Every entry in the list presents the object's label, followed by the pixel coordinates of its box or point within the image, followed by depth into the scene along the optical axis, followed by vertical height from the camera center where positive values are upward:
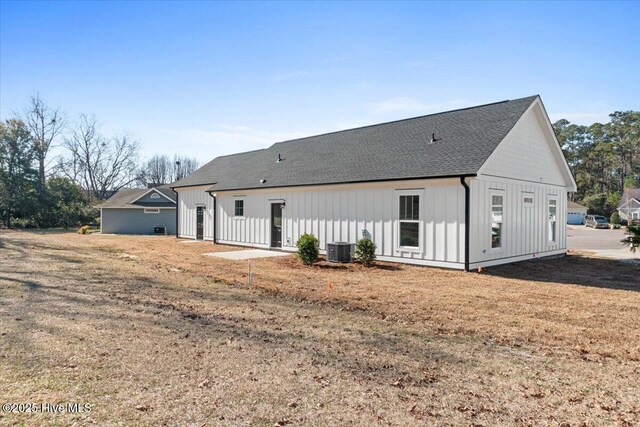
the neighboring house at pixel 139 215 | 31.48 +0.04
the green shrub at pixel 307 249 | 13.47 -1.07
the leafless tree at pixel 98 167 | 50.16 +6.27
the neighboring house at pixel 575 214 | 52.84 +0.76
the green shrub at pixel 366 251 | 13.30 -1.11
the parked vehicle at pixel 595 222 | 45.91 -0.24
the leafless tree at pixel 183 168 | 80.38 +10.08
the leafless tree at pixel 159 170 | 73.44 +8.96
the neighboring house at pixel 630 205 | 54.59 +2.16
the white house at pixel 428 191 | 12.51 +1.00
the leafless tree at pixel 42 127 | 39.46 +9.36
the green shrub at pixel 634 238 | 14.48 -0.64
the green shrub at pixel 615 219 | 48.50 +0.13
